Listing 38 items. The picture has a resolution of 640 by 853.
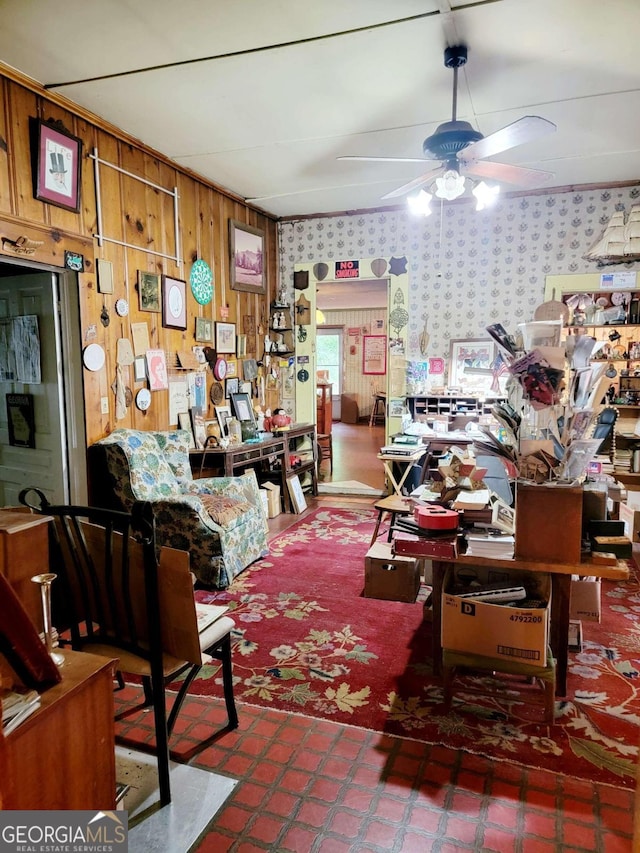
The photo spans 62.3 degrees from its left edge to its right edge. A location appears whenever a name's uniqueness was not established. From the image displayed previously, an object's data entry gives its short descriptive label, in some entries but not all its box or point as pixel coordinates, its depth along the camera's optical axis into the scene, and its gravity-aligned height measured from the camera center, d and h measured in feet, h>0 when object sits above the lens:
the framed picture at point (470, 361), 18.47 +0.07
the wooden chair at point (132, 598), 5.37 -2.53
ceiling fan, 8.86 +3.88
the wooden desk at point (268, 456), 14.62 -2.76
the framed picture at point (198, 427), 15.35 -1.82
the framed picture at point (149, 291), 13.39 +1.88
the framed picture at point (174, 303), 14.26 +1.69
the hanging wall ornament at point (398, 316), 19.29 +1.73
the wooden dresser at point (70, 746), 3.68 -2.85
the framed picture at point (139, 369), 13.17 -0.11
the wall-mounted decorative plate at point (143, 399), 13.30 -0.87
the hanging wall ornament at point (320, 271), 20.21 +3.53
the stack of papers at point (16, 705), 3.52 -2.34
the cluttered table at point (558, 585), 6.93 -3.22
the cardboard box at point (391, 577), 10.89 -4.40
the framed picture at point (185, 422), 14.87 -1.63
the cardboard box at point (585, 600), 8.97 -4.02
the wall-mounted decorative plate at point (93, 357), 11.65 +0.17
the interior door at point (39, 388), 11.43 -0.51
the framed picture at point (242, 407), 17.37 -1.43
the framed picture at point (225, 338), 16.87 +0.85
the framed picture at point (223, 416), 16.65 -1.65
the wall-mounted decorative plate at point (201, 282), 15.61 +2.47
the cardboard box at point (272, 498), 16.88 -4.29
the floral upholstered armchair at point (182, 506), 11.39 -3.18
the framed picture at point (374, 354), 41.45 +0.74
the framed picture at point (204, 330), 15.83 +1.03
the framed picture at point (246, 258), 17.65 +3.69
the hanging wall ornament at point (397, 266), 19.15 +3.51
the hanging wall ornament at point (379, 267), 19.38 +3.52
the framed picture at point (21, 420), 12.05 -1.26
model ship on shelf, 15.80 +3.73
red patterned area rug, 6.84 -4.87
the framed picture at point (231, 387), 17.28 -0.75
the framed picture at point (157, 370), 13.70 -0.14
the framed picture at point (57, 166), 10.30 +3.99
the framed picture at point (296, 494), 17.53 -4.34
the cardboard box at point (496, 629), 6.89 -3.54
